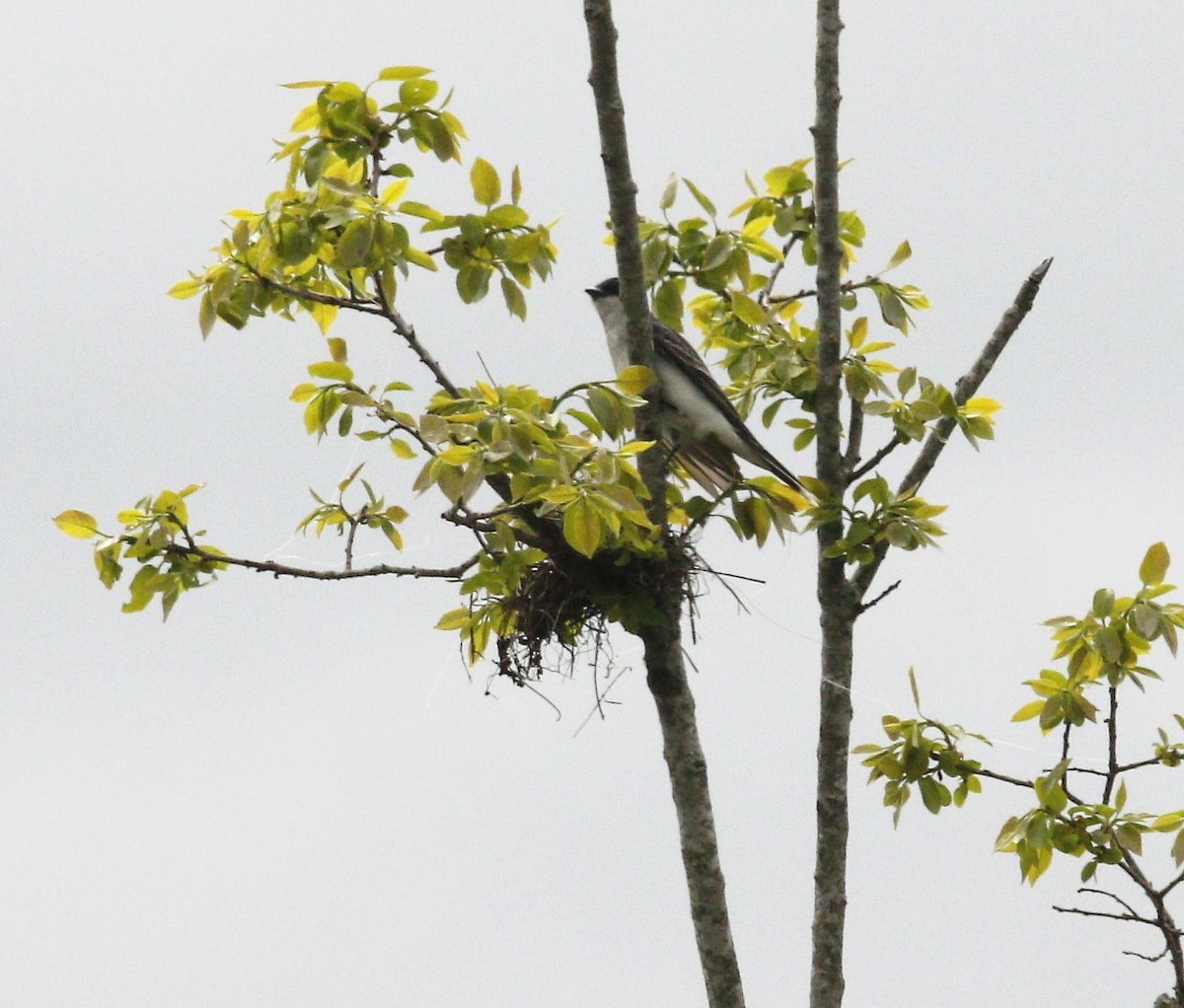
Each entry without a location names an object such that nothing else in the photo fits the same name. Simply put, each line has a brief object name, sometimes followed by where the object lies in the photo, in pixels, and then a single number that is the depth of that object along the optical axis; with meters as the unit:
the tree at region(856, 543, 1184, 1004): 14.27
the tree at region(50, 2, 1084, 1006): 11.77
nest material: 14.09
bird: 16.97
